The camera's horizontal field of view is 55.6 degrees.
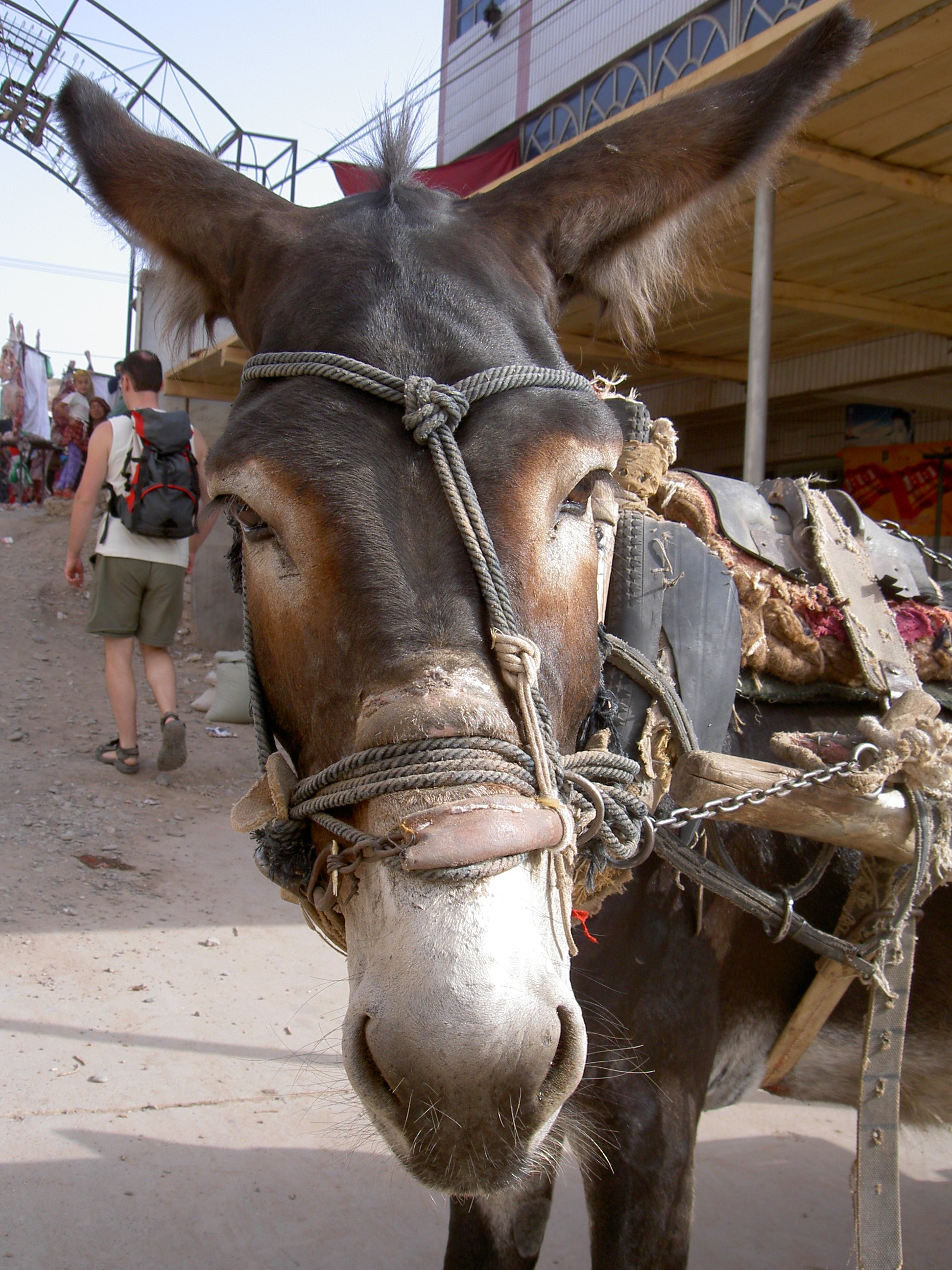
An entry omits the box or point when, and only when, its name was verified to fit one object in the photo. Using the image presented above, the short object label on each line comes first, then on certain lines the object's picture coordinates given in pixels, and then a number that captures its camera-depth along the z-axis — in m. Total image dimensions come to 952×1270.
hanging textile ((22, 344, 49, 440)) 13.80
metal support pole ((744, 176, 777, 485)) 5.11
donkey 1.00
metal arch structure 10.22
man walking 4.93
